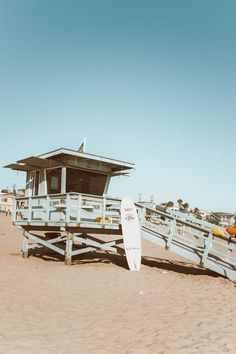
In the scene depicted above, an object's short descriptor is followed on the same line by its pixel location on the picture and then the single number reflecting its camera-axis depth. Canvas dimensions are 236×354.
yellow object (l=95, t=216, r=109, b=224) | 12.27
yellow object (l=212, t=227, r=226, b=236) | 11.99
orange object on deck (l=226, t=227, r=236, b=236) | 10.69
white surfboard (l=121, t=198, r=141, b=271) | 11.22
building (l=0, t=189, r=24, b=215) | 84.25
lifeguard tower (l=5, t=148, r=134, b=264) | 11.78
